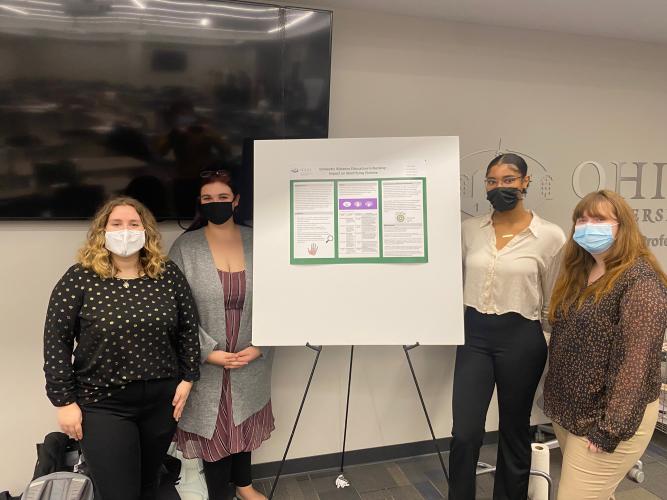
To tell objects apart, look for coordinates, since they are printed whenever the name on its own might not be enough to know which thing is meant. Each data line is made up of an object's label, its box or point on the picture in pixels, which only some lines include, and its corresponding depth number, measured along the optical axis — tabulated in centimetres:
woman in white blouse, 196
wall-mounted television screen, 193
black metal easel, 245
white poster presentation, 188
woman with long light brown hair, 153
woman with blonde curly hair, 161
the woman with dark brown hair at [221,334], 193
